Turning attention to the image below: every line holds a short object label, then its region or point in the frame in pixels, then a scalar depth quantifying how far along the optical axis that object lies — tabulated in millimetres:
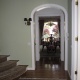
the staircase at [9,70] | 3987
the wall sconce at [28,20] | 5671
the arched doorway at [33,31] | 5616
